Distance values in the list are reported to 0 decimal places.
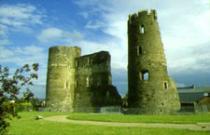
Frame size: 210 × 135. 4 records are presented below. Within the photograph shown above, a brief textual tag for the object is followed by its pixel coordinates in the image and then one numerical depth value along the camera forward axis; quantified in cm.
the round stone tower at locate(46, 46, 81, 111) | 2862
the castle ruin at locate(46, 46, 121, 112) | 2648
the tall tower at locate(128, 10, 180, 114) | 2064
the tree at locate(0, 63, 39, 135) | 547
